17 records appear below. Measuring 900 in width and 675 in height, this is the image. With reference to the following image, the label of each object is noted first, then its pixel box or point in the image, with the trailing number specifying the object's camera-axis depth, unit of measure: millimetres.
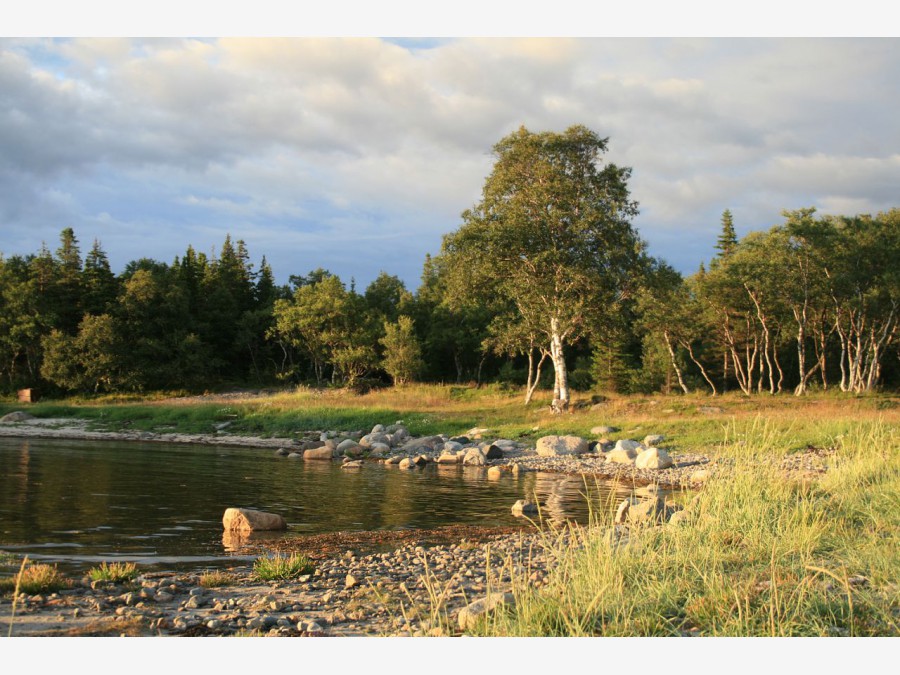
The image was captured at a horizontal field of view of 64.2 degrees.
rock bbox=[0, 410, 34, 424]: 41100
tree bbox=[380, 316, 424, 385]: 55281
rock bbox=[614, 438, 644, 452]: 24016
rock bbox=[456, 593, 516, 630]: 5695
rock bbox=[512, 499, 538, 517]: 14789
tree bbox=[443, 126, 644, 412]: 34688
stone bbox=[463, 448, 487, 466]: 24828
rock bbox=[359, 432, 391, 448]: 29777
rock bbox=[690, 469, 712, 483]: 17166
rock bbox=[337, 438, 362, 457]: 28078
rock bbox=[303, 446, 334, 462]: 27578
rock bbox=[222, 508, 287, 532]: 12695
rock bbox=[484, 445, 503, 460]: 25719
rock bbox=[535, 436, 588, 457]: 25297
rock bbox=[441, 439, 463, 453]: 26830
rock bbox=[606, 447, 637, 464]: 22984
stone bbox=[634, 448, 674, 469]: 21297
